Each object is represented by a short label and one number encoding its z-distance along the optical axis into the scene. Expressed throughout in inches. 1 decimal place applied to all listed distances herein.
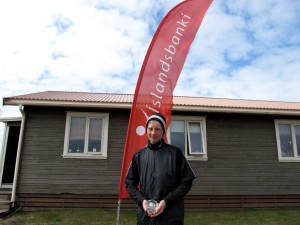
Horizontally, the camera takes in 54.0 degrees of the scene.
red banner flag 210.4
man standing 109.0
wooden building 372.8
